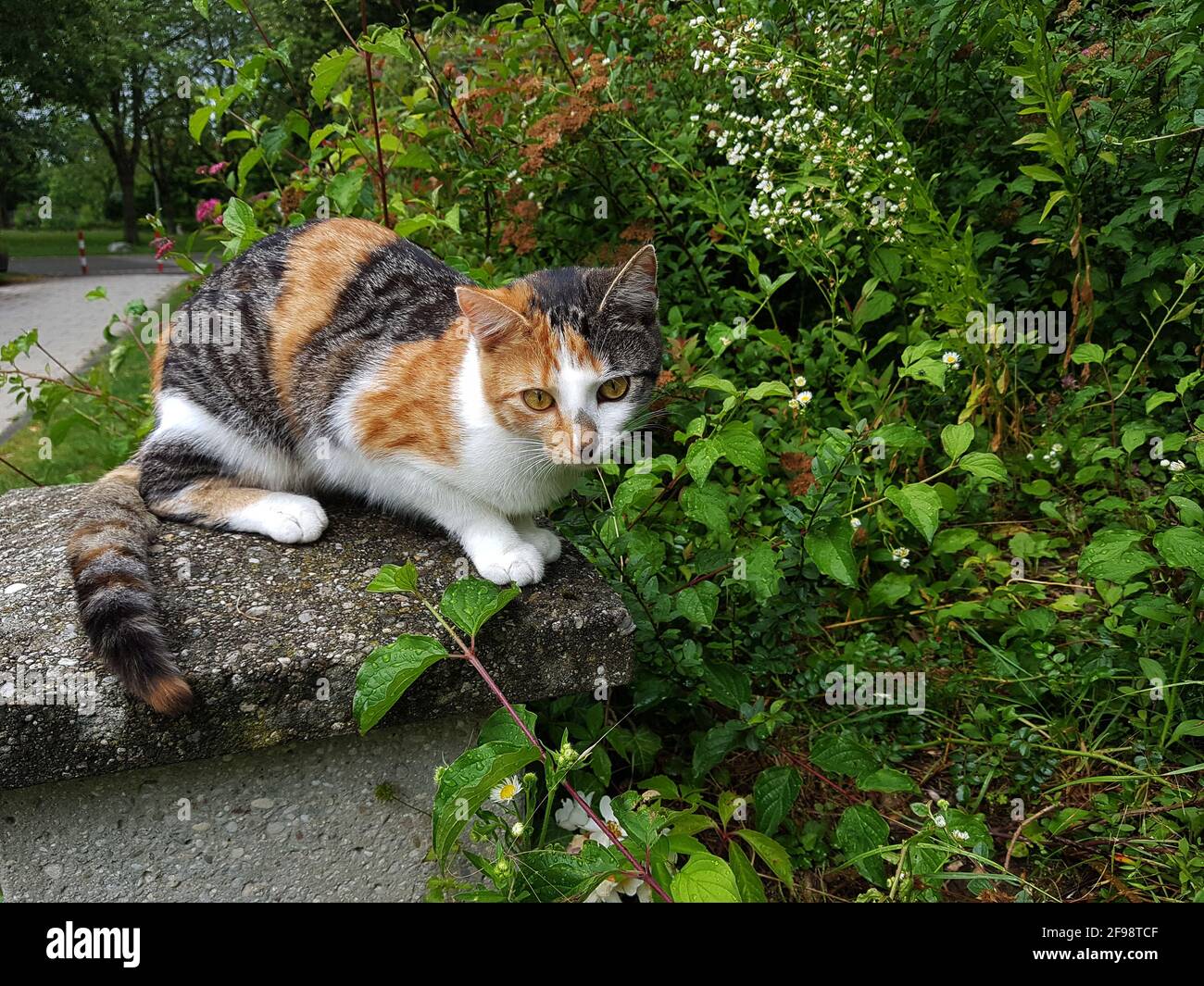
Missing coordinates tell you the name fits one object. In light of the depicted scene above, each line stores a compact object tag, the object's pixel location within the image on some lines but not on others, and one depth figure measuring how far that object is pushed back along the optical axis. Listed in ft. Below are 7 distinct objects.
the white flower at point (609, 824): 1.94
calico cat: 1.93
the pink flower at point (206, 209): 3.14
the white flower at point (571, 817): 2.09
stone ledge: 1.74
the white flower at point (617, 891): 1.83
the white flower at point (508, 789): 1.67
